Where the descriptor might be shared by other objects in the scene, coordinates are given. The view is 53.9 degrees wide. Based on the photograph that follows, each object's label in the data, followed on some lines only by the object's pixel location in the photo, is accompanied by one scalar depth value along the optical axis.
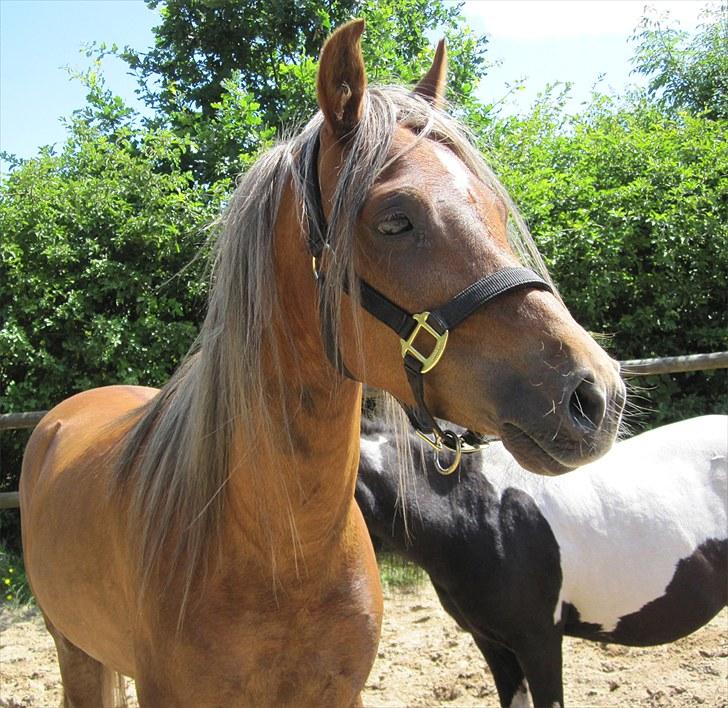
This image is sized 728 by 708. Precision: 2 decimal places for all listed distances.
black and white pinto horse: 2.66
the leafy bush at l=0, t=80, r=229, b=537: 5.09
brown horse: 1.24
